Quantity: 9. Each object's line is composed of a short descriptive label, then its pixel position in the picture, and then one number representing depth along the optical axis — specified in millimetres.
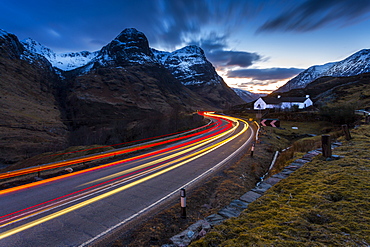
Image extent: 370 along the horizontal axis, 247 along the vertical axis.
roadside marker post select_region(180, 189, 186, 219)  6090
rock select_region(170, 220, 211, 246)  4328
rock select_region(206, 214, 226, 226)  4770
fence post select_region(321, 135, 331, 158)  8055
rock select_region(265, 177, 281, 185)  6703
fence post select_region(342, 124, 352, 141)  11253
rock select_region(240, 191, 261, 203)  5623
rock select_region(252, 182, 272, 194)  6105
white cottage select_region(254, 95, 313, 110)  76125
